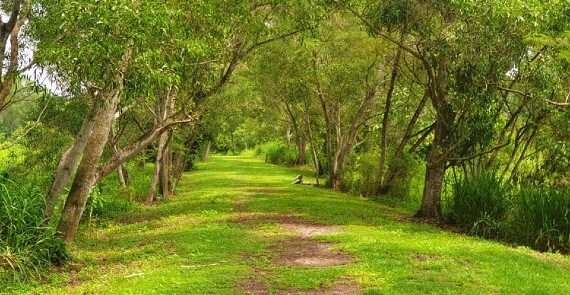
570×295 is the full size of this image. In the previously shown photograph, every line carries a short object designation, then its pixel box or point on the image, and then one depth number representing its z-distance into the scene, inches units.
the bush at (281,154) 2140.7
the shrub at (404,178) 1027.5
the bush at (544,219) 542.6
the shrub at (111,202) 616.5
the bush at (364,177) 1078.4
